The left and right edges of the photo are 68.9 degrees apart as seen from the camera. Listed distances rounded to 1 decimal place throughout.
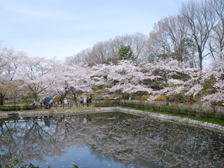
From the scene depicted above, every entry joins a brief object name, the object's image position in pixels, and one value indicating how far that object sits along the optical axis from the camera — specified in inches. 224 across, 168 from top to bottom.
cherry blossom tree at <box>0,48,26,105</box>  852.6
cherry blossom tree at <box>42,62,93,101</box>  949.8
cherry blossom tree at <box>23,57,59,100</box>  862.0
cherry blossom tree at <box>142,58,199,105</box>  648.6
